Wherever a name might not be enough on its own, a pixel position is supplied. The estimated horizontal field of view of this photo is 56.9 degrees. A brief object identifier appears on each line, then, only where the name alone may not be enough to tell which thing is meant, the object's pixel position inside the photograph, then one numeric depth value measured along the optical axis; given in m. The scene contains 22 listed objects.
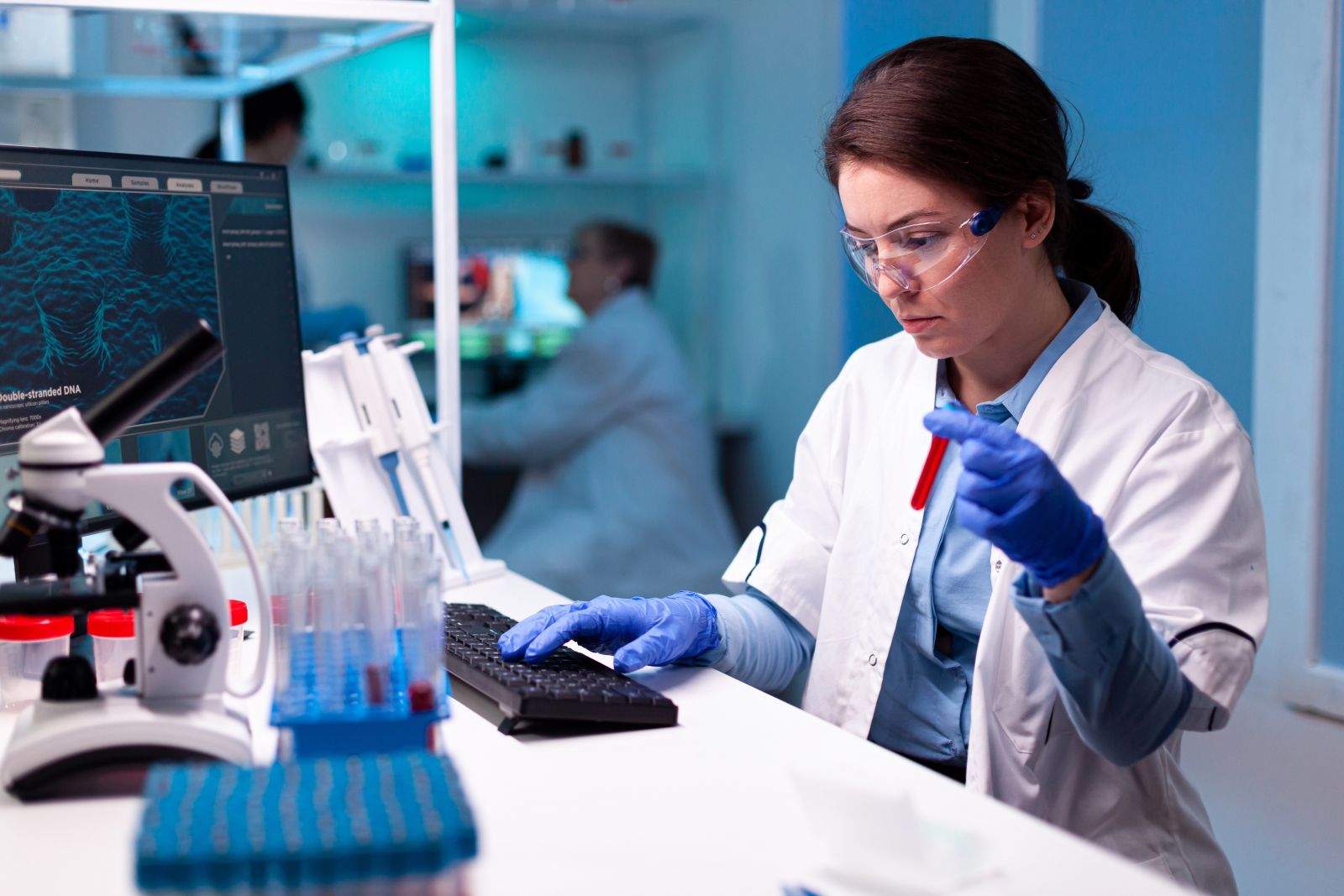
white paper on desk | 0.76
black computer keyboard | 1.06
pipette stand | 1.55
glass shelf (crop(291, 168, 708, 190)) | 4.17
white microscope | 0.89
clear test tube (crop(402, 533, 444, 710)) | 0.91
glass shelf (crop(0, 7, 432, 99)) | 2.01
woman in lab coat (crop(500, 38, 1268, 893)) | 1.10
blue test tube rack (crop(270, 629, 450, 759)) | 0.88
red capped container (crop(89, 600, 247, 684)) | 1.14
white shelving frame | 1.55
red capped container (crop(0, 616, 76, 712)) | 1.12
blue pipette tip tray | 0.64
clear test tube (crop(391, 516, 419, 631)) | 0.93
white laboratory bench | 0.78
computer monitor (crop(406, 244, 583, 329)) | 4.52
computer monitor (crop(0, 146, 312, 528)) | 1.20
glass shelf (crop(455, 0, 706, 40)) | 4.23
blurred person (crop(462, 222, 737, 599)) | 3.75
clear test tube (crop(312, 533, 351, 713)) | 0.90
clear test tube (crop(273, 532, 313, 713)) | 0.90
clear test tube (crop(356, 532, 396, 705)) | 0.90
